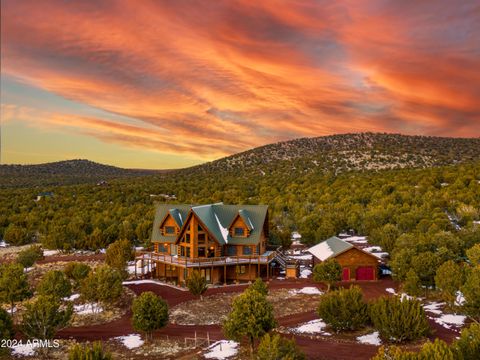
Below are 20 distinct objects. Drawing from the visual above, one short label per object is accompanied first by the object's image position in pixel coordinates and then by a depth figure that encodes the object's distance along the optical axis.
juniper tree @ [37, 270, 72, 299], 40.84
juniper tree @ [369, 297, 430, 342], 29.73
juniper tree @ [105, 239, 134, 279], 52.31
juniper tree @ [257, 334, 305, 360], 22.20
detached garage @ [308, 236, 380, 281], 50.66
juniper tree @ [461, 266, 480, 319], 32.59
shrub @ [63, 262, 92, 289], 47.56
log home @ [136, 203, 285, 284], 51.12
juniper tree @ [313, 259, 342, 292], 44.88
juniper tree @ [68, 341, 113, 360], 21.06
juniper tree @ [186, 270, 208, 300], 43.44
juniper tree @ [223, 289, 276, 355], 28.73
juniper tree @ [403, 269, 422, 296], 39.97
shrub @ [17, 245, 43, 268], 58.38
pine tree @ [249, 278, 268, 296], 38.12
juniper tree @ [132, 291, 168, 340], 32.94
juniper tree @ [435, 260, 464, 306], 36.94
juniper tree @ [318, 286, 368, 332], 32.97
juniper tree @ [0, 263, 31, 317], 40.47
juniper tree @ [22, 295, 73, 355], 31.41
